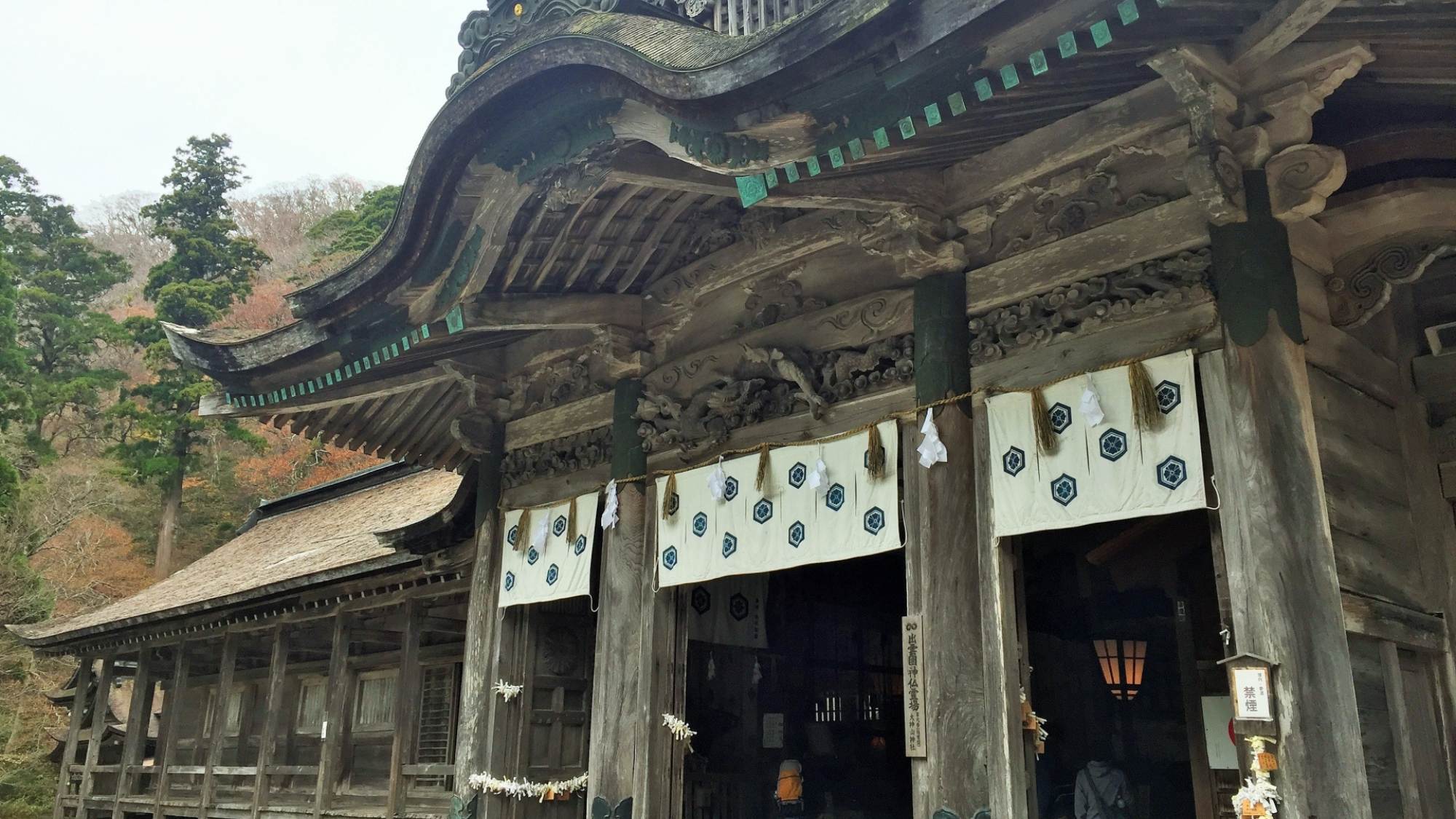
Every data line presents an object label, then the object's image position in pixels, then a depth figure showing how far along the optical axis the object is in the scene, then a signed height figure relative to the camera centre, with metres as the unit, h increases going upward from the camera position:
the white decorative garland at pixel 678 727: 7.19 -0.04
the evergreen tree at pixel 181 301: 29.86 +11.94
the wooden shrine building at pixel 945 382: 4.52 +2.06
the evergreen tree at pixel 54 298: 29.66 +12.58
